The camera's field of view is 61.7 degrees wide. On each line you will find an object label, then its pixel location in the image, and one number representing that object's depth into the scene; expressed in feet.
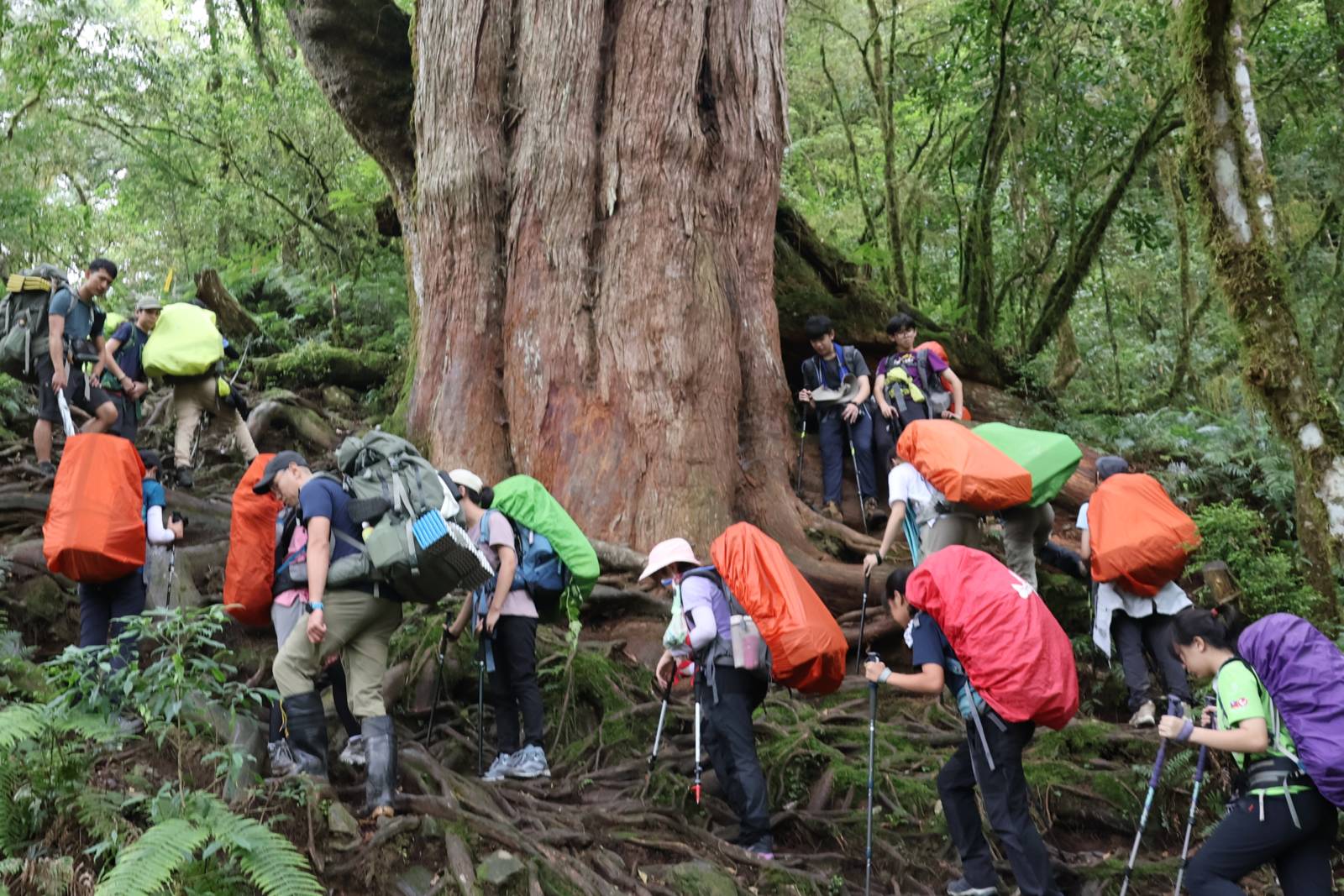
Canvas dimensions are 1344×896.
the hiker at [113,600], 21.89
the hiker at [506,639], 20.98
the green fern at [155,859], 12.75
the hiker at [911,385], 32.94
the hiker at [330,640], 17.74
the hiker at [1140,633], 25.00
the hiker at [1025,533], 26.40
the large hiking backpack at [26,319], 28.78
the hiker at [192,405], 31.60
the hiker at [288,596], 19.99
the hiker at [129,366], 30.19
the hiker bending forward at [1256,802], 15.51
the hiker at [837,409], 32.83
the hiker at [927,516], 24.90
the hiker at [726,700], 19.77
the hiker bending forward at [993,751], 17.67
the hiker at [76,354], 28.45
